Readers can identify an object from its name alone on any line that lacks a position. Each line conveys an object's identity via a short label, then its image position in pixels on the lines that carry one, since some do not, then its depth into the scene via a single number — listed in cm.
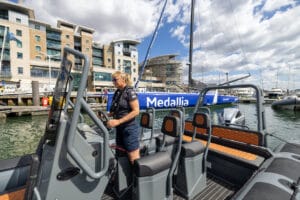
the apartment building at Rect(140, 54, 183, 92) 6372
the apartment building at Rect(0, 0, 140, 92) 3069
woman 208
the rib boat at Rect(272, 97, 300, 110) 2036
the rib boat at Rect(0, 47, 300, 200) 137
